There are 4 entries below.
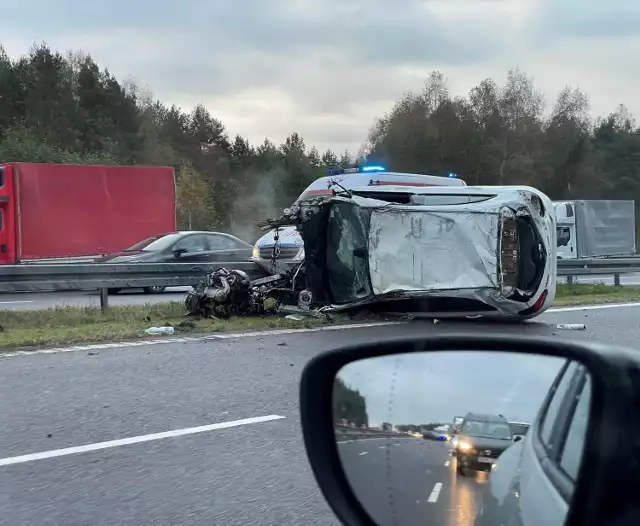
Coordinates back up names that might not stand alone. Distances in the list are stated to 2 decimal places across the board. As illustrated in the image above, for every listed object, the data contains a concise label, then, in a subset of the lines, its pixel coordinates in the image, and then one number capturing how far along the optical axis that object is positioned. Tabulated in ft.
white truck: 100.68
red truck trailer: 64.23
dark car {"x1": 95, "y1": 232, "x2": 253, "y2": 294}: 56.59
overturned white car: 35.06
